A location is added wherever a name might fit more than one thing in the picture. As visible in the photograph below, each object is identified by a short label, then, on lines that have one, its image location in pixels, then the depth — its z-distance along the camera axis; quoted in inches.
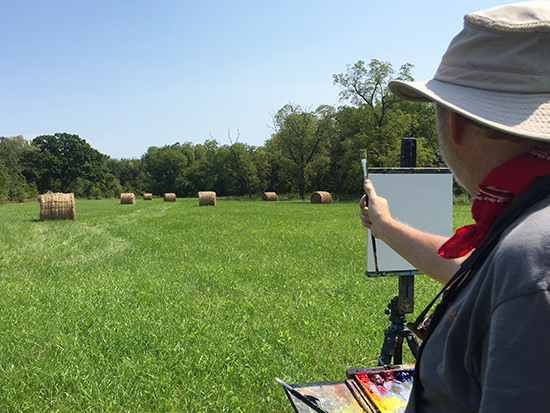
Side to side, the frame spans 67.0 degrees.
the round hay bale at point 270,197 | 1847.9
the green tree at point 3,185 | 1931.8
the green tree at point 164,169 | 3213.6
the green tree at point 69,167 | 2800.2
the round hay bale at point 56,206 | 743.7
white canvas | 114.3
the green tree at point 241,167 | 2498.8
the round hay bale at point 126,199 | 1535.4
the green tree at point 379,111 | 1614.2
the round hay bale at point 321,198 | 1440.7
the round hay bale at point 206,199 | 1301.7
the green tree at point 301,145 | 2086.6
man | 27.7
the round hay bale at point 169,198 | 1770.4
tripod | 99.0
